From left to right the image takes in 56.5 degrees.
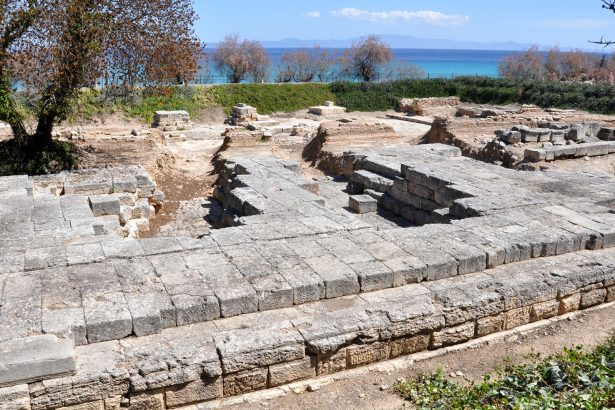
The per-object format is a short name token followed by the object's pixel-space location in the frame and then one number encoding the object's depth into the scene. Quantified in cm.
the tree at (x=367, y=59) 5166
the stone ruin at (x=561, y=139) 1641
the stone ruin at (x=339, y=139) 1953
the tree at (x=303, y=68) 5338
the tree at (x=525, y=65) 5838
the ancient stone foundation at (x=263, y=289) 521
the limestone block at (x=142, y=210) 1163
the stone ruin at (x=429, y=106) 3416
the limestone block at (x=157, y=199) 1266
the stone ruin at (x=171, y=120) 2733
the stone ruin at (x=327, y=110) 3441
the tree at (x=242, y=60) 4850
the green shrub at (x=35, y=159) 1441
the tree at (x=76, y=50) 1266
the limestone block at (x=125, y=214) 1038
